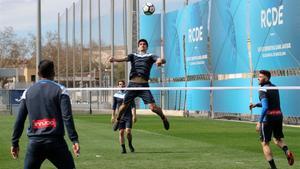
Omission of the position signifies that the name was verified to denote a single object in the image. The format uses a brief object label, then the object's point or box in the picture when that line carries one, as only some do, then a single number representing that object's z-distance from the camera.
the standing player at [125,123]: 18.72
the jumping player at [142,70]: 15.65
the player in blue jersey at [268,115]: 14.32
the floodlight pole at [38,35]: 37.31
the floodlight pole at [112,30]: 59.76
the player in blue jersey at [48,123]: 8.96
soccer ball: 23.82
